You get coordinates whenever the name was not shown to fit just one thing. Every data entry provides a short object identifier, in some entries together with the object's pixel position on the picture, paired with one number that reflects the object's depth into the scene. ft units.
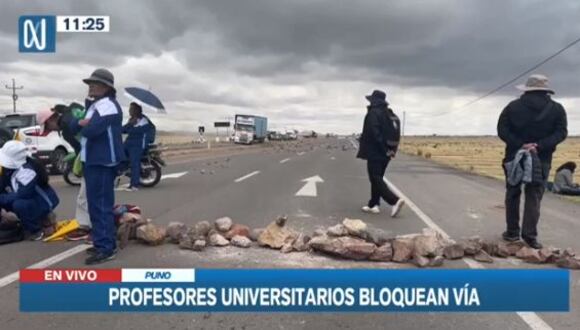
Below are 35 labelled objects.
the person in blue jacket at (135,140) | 41.73
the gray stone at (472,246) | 20.93
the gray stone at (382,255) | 20.15
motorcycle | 43.98
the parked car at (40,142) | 51.42
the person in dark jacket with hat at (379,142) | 30.25
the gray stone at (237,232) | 22.77
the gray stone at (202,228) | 22.72
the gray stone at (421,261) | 19.39
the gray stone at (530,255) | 20.39
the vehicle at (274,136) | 299.03
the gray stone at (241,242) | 21.88
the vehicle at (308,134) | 452.84
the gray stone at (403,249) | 20.03
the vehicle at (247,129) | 196.85
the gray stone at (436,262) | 19.51
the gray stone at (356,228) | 21.61
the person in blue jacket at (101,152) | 18.78
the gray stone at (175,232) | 22.31
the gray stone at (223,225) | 23.34
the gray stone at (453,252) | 20.56
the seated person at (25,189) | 22.53
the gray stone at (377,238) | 21.21
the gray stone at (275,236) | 21.83
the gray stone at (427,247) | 20.04
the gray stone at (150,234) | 21.93
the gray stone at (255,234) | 22.70
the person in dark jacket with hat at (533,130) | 22.90
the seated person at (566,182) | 46.85
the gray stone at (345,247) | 20.20
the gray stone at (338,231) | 21.88
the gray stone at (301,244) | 21.42
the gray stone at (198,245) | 21.28
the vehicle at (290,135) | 328.00
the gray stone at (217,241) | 21.84
